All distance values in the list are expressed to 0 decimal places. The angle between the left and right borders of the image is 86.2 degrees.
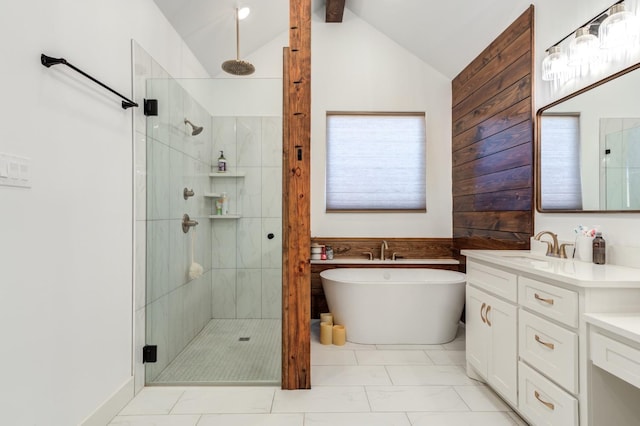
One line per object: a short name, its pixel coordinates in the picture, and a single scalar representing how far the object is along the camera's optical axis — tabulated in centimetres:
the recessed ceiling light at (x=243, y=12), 296
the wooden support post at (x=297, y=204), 218
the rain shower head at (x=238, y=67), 267
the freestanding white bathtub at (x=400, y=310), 290
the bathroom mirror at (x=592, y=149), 170
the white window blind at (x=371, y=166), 378
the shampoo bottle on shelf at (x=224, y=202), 260
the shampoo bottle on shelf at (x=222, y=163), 255
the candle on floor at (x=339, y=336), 295
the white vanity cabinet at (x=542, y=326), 134
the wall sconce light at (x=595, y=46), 167
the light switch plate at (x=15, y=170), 118
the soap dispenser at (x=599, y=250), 178
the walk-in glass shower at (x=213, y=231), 230
